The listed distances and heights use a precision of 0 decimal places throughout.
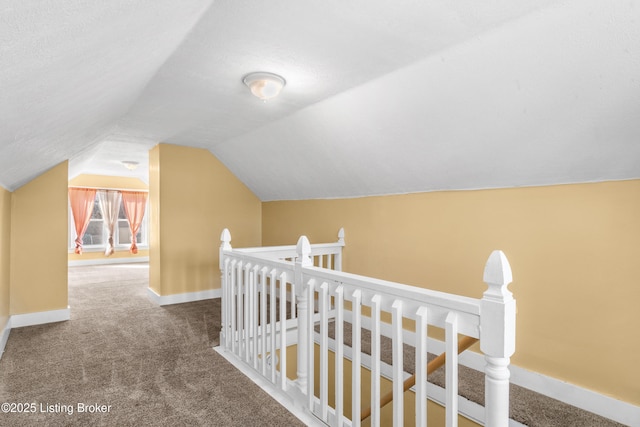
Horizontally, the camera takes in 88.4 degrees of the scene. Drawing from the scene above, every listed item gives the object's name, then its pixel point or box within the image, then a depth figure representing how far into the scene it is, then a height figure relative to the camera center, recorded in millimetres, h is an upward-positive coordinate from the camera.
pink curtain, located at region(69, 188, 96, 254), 7449 +82
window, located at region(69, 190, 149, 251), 7793 -523
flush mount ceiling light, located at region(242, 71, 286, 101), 2291 +908
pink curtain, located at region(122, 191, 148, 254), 8125 +65
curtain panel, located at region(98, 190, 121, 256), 7836 +38
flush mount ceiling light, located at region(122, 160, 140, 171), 5582 +827
